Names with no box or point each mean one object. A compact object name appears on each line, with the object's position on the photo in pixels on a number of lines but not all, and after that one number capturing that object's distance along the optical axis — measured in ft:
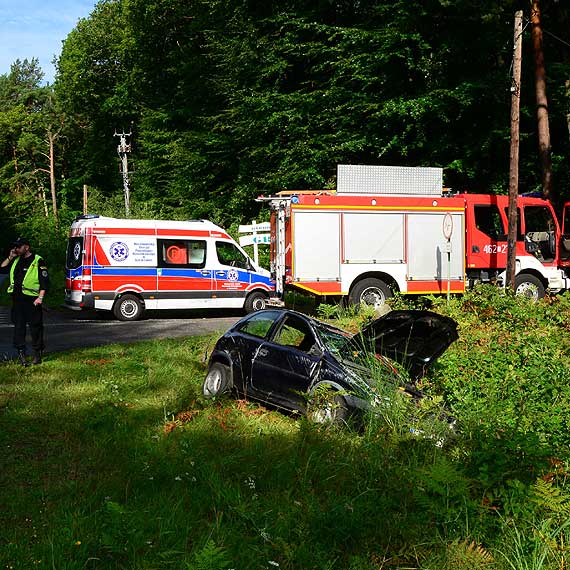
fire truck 54.95
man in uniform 34.47
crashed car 22.47
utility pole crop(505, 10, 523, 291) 58.23
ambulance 59.93
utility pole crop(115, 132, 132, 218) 123.49
